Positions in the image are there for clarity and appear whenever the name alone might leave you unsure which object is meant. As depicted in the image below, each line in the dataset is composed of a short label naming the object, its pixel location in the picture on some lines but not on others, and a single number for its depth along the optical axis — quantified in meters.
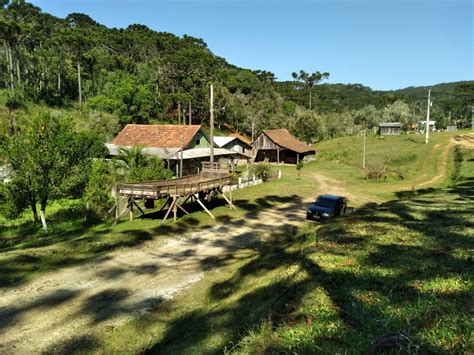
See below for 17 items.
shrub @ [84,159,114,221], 23.22
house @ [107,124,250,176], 37.78
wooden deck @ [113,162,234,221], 21.56
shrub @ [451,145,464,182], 40.06
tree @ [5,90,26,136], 54.06
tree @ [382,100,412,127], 99.94
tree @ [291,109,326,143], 79.19
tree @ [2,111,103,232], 21.27
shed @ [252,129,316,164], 62.25
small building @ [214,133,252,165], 53.28
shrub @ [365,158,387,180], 43.25
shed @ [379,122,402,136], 81.31
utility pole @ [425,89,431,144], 57.47
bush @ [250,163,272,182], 39.91
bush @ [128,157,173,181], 28.70
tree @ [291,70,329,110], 135.50
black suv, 23.48
